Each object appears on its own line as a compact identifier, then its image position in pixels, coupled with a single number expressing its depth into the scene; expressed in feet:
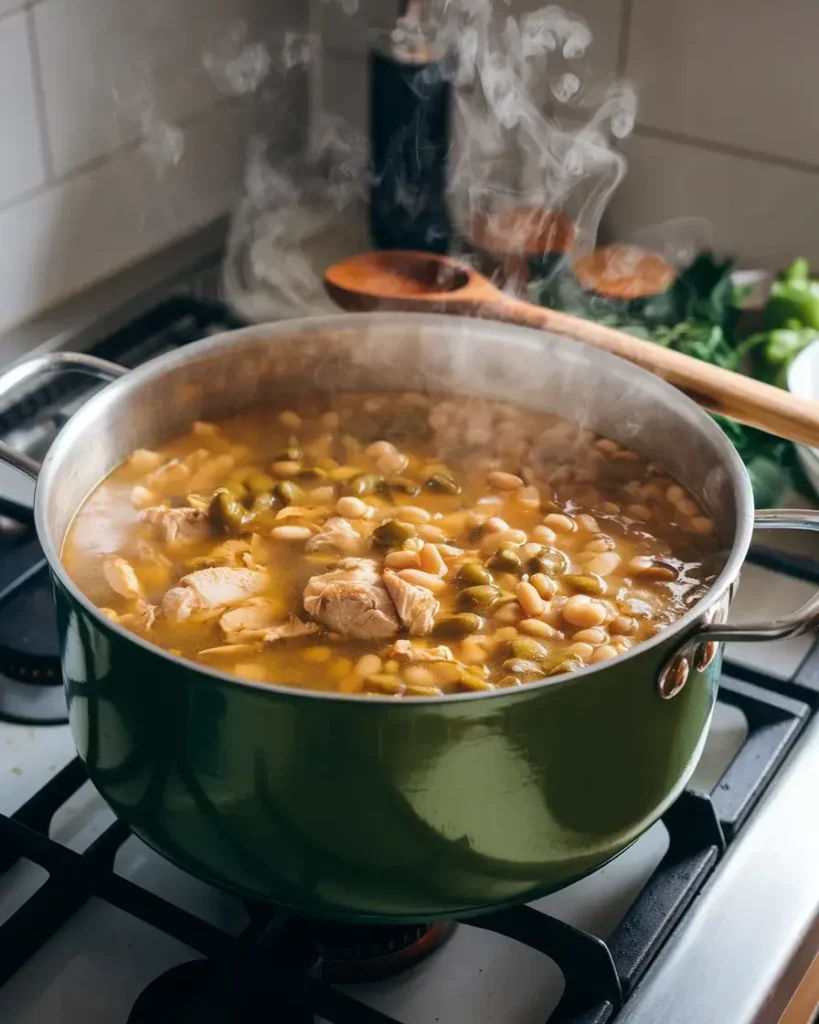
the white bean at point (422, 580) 3.19
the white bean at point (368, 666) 2.89
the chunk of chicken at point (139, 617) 3.06
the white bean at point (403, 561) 3.28
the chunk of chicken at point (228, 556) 3.29
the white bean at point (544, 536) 3.47
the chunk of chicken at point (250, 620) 3.01
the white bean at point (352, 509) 3.52
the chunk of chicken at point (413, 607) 3.04
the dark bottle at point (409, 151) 5.15
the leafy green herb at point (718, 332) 4.38
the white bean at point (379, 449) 3.83
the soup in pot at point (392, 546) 3.00
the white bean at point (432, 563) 3.28
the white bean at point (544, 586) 3.22
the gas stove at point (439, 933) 2.76
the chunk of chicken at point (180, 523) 3.41
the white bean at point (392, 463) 3.78
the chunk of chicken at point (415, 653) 2.93
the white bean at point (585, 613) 3.11
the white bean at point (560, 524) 3.54
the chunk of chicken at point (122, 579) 3.17
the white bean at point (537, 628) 3.08
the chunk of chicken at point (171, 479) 3.65
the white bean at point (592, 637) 3.03
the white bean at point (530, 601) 3.14
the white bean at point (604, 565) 3.36
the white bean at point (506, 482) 3.69
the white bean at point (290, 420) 3.96
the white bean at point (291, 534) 3.44
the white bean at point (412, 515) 3.49
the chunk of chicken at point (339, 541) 3.38
